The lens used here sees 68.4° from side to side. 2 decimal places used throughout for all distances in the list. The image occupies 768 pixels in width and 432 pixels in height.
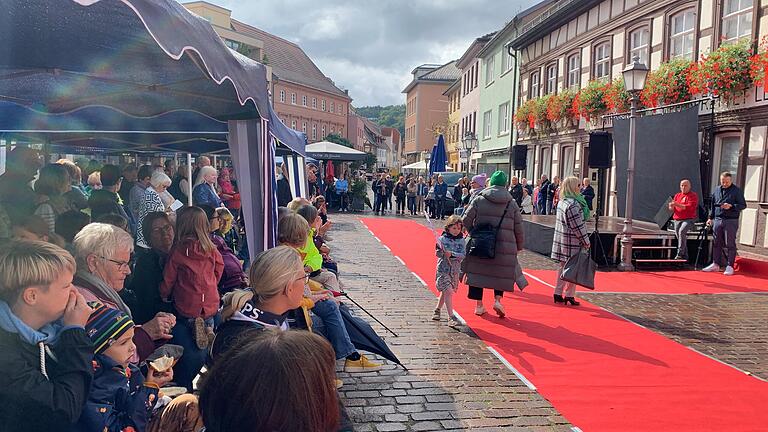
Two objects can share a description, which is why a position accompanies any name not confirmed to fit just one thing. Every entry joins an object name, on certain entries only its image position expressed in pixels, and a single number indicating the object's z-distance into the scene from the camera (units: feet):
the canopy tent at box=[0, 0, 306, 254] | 10.41
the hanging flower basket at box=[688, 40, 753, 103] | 37.50
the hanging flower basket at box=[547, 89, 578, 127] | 62.85
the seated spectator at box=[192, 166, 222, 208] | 28.81
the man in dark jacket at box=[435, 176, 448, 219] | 71.82
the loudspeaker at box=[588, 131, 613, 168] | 37.14
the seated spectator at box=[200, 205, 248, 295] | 15.44
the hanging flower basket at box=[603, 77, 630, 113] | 50.98
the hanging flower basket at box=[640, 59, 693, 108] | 42.65
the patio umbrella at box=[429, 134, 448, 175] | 77.51
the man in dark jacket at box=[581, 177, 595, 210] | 53.78
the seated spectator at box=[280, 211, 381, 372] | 15.29
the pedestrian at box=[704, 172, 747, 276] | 33.50
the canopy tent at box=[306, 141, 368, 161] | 63.10
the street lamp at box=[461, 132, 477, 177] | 86.79
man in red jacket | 36.52
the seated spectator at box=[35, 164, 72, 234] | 19.92
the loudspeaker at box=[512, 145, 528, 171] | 65.10
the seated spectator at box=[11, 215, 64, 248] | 12.66
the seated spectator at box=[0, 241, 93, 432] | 6.30
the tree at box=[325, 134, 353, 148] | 184.12
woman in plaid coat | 24.82
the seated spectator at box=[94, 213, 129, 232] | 14.34
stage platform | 37.22
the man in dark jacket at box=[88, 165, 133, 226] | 19.45
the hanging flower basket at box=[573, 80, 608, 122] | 55.57
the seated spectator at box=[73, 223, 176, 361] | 9.12
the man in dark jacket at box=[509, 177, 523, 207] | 56.90
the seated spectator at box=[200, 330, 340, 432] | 4.12
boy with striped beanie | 7.21
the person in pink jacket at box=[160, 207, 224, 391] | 12.56
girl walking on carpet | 22.12
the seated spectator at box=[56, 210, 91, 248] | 15.02
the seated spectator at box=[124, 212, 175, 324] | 13.05
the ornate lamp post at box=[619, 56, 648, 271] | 34.56
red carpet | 14.20
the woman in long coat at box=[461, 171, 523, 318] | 22.74
